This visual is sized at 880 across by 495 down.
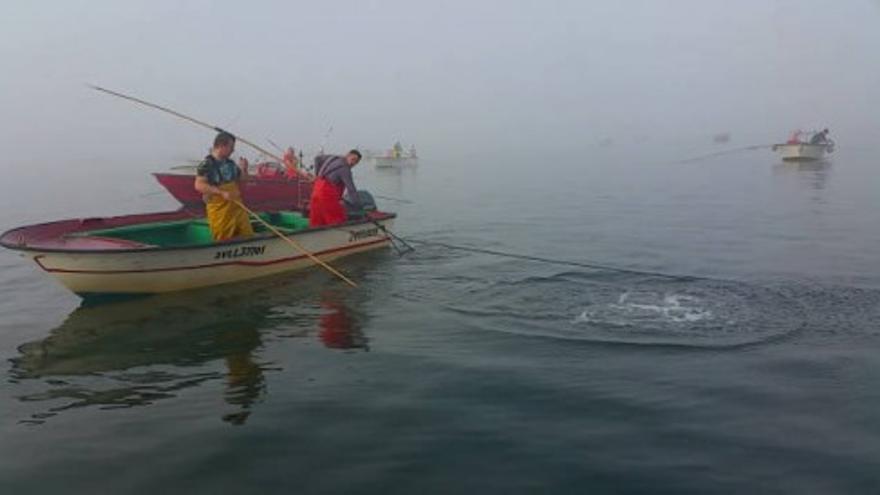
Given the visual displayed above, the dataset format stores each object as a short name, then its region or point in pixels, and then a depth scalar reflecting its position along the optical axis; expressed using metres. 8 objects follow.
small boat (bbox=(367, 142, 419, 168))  63.44
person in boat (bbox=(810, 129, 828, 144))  55.84
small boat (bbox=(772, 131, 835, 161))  55.71
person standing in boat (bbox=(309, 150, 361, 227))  15.72
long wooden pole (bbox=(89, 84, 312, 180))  12.80
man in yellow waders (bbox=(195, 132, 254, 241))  12.26
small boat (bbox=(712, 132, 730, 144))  153.82
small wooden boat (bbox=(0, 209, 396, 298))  11.48
